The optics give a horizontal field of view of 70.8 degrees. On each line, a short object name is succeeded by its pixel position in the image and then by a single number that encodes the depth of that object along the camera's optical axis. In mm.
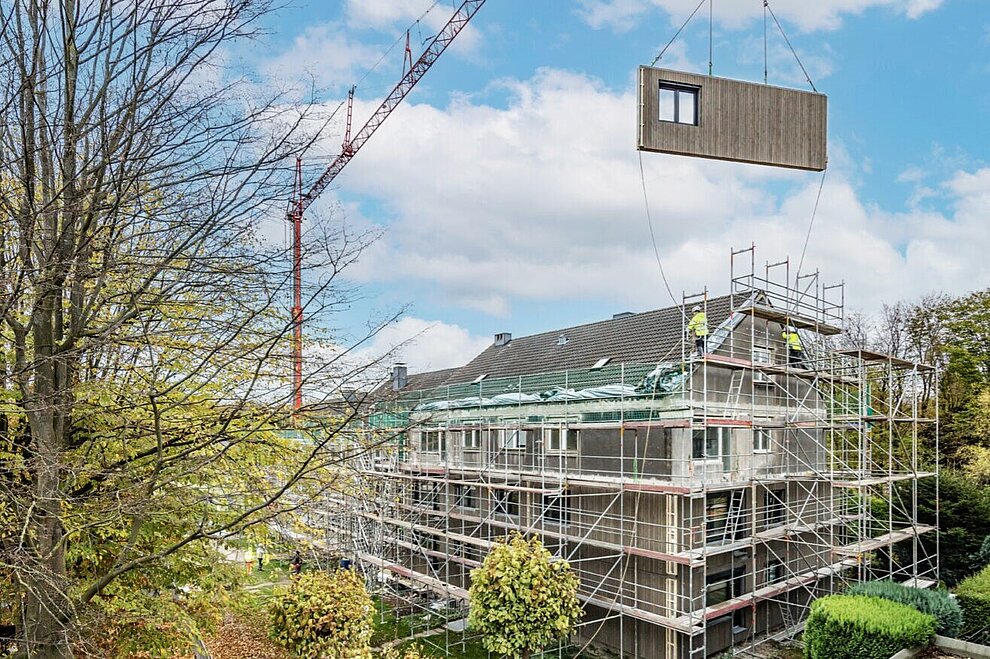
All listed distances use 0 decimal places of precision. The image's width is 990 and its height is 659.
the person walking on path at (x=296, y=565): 20775
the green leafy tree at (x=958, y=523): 19502
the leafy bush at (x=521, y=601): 12852
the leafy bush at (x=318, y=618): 12406
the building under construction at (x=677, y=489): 14766
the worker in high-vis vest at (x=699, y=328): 14858
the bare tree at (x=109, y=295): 5438
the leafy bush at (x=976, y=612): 12969
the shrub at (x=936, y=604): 12469
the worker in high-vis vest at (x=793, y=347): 17380
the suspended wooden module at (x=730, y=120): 9469
